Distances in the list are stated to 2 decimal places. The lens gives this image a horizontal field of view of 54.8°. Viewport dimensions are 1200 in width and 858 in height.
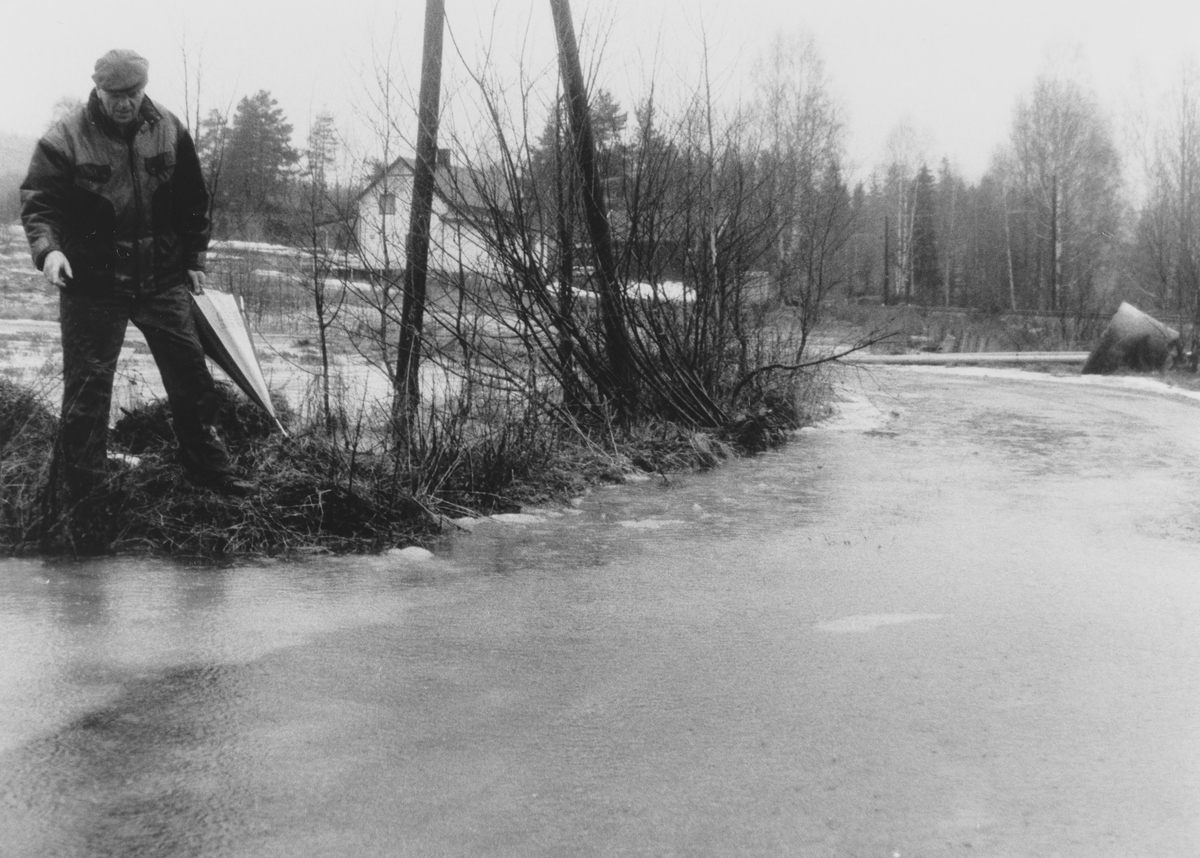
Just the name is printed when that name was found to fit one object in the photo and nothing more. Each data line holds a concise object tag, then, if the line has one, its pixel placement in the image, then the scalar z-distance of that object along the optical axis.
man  5.40
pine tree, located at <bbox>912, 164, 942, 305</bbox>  67.06
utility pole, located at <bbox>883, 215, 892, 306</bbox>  53.98
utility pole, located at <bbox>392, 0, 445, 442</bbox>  8.85
